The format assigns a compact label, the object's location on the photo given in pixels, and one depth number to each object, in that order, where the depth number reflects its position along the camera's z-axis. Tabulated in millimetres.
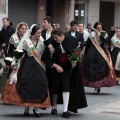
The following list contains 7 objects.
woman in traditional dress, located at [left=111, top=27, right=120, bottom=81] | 14859
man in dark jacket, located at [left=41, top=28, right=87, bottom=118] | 8875
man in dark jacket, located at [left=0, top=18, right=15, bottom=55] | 12836
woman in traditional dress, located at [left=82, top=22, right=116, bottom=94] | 12336
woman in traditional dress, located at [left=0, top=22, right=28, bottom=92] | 9992
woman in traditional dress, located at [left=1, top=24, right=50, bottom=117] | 8766
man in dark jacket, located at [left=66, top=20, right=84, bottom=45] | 11977
